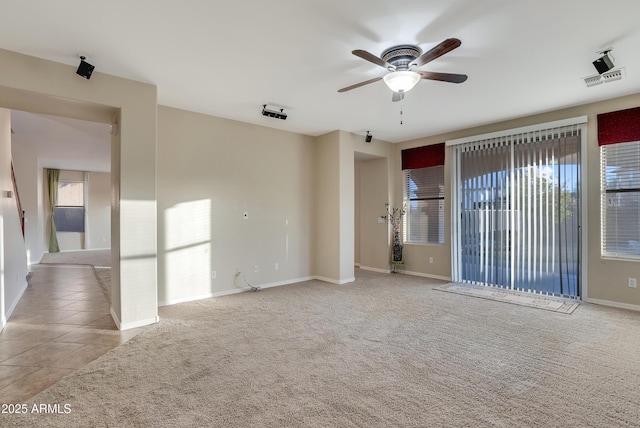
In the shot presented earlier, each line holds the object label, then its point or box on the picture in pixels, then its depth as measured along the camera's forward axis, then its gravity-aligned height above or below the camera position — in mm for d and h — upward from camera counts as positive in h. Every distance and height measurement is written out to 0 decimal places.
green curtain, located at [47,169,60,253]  10133 +509
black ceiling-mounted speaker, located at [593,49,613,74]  3010 +1428
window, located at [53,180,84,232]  10531 +333
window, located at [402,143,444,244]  6270 +421
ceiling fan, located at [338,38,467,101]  2852 +1288
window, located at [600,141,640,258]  4152 +188
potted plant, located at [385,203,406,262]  6816 -112
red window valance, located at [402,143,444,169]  6194 +1166
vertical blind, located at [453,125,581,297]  4652 +42
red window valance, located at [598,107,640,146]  4105 +1138
